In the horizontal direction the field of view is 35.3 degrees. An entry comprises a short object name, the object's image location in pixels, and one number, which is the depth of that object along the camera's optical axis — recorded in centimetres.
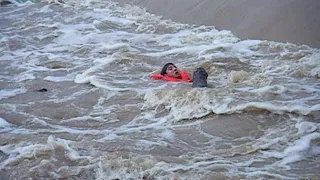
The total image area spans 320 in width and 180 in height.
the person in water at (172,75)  875
